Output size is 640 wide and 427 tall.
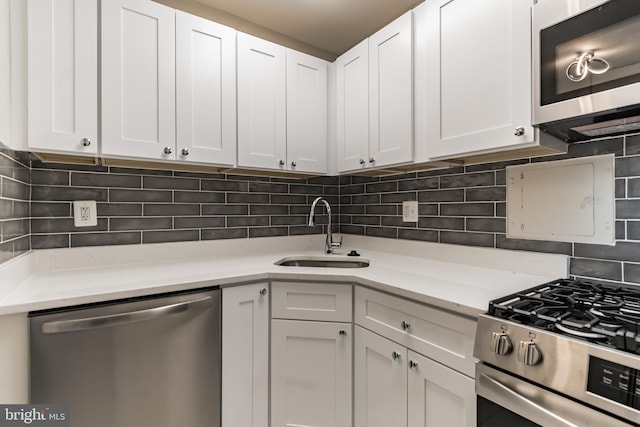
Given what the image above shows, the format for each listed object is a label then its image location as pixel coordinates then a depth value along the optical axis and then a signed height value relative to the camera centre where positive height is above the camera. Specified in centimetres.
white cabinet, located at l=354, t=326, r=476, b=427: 105 -66
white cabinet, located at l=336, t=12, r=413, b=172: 161 +64
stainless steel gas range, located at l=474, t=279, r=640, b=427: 69 -36
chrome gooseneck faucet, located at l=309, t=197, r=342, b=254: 211 -20
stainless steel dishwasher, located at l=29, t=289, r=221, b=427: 108 -56
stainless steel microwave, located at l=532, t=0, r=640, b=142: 90 +46
